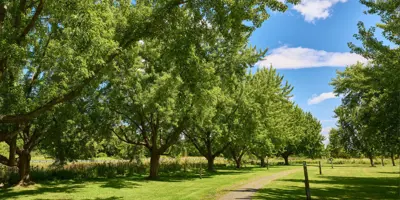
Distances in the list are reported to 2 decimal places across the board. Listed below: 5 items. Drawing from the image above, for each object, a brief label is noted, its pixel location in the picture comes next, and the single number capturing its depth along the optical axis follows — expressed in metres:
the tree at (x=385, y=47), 12.52
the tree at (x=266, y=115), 38.84
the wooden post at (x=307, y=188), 10.76
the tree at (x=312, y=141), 69.81
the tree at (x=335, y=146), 60.56
